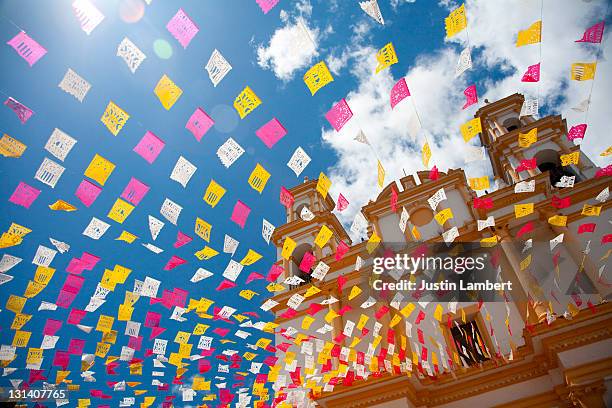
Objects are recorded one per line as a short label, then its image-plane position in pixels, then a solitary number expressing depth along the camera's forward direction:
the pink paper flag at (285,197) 10.85
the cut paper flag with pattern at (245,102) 7.03
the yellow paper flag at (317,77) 6.80
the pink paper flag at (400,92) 7.44
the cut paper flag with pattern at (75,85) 6.38
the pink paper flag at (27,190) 7.71
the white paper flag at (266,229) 10.36
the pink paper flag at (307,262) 15.92
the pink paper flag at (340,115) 7.63
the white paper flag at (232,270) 10.22
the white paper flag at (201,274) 10.16
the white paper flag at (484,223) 12.66
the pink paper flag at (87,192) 7.80
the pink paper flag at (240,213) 9.13
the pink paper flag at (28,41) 5.77
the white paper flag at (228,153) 7.87
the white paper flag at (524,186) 11.85
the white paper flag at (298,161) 8.32
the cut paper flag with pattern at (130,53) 6.25
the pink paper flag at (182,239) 9.57
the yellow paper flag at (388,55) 6.69
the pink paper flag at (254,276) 11.22
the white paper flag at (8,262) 8.80
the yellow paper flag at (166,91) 6.67
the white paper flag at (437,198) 11.23
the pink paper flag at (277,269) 16.50
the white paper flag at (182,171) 7.97
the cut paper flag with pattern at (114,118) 6.92
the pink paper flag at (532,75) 7.52
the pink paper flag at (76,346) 10.78
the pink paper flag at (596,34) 6.69
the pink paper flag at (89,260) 9.19
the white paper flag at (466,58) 6.90
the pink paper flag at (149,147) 7.21
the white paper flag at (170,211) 8.90
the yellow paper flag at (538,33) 6.59
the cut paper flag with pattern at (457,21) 6.41
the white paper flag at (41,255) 8.93
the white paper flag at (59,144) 7.05
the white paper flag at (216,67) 6.71
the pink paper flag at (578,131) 9.45
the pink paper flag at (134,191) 7.95
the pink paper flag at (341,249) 12.31
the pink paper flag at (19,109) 6.53
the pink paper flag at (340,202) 10.08
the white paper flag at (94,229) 8.62
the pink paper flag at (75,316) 10.11
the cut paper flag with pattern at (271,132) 7.32
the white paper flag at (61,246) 9.02
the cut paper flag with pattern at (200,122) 6.99
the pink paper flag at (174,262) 9.89
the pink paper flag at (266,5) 5.74
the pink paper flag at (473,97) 7.72
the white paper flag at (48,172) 7.58
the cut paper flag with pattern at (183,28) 6.05
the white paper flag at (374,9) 5.88
